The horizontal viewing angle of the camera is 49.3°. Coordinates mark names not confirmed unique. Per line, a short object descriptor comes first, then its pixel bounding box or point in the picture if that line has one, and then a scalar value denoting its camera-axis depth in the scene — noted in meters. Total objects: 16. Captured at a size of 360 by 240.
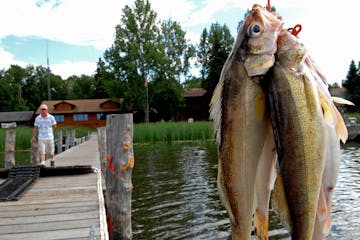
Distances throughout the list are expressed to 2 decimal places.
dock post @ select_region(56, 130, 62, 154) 22.93
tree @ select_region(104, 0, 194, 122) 55.84
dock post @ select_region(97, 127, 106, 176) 11.88
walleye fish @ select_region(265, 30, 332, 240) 1.72
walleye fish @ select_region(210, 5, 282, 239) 1.71
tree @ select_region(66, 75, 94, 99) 82.91
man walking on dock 11.47
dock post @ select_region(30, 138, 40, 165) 14.26
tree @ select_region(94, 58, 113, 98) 57.81
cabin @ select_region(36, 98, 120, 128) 62.22
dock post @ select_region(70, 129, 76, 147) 27.81
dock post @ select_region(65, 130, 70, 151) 25.21
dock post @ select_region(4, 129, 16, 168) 14.56
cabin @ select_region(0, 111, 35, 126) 70.69
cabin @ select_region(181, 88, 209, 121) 63.44
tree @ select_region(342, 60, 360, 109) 53.91
